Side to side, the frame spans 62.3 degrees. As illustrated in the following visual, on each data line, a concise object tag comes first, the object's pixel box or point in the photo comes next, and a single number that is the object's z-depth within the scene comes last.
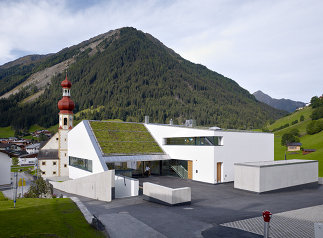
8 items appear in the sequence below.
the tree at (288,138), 89.94
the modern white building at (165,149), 26.28
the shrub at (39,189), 23.34
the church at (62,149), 53.12
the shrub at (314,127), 94.25
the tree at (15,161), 88.09
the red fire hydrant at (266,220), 8.75
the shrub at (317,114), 109.38
